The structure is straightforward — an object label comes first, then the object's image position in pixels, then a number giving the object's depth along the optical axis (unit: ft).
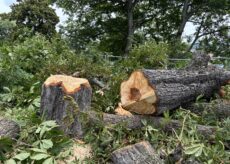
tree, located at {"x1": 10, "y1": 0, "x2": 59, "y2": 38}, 97.45
